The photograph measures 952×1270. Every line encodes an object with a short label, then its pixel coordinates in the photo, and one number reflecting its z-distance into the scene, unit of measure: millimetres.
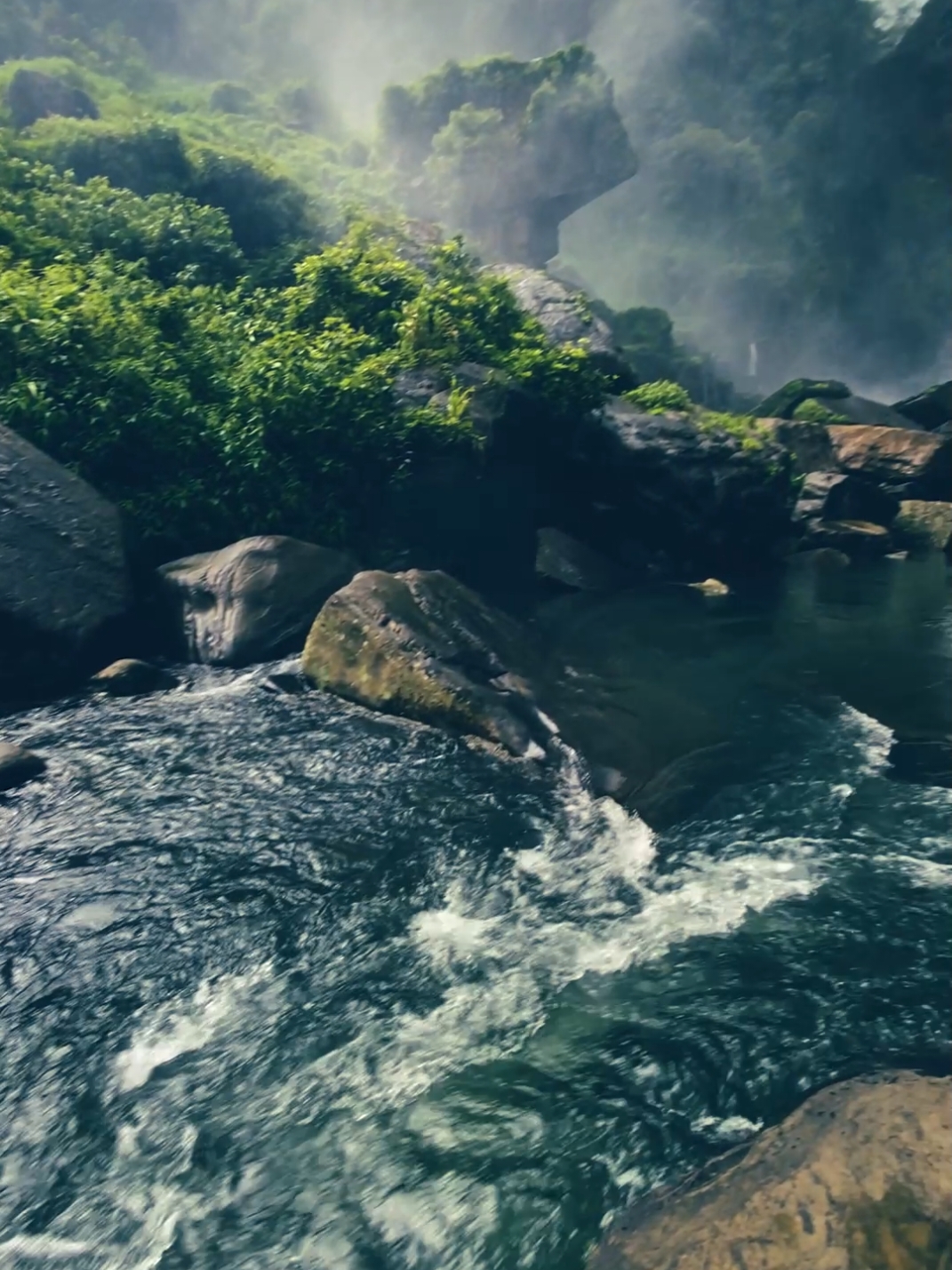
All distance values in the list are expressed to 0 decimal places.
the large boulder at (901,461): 28719
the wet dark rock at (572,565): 21109
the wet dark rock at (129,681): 13586
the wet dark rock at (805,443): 28875
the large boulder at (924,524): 27531
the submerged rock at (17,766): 10531
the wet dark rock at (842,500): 27438
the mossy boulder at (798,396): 35500
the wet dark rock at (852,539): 26188
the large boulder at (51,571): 13211
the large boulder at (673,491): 21172
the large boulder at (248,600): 14453
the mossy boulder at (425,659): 11656
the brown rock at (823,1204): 4336
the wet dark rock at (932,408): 34406
